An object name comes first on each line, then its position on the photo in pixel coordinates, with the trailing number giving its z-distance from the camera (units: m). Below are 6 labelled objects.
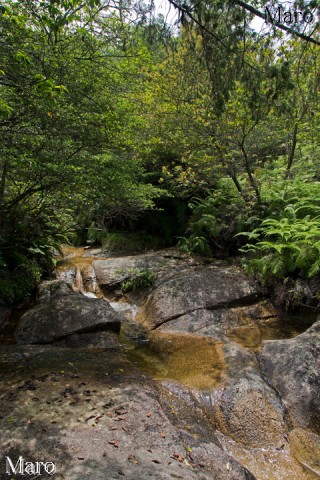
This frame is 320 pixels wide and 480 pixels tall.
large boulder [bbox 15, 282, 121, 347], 6.04
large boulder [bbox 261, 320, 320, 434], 4.21
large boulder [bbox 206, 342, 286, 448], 3.95
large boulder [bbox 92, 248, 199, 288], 9.24
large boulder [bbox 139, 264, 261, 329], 7.31
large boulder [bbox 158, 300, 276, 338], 6.69
